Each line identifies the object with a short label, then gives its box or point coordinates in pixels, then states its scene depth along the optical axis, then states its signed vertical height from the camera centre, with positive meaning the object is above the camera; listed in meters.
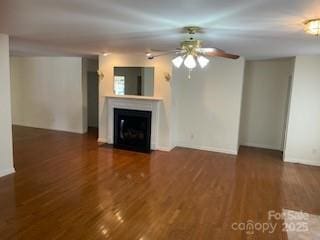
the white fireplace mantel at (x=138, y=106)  5.98 -0.47
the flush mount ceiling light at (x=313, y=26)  2.31 +0.63
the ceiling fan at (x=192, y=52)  3.00 +0.45
